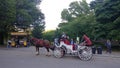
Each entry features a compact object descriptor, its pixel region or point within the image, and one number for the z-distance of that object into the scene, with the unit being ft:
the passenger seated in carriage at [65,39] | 27.76
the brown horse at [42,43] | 30.11
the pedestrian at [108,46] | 39.58
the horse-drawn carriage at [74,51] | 26.70
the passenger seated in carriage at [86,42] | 26.91
